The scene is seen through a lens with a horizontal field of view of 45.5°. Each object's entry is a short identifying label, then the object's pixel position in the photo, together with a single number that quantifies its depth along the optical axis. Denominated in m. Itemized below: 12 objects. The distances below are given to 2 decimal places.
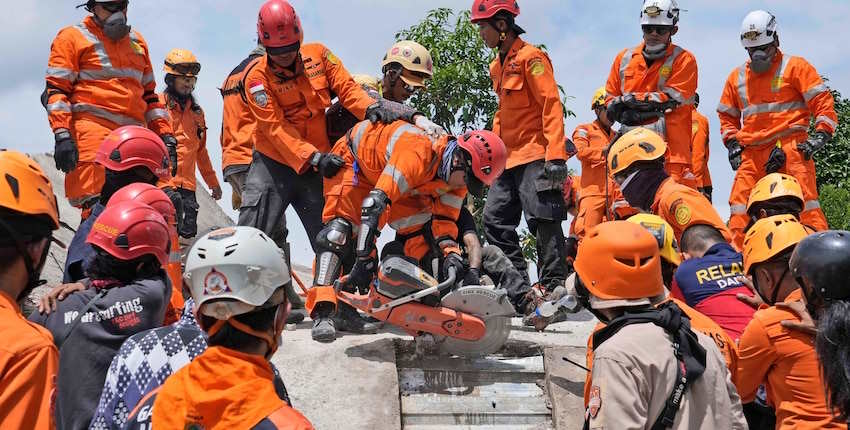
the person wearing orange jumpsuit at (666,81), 8.36
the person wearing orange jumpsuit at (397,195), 6.55
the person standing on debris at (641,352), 3.07
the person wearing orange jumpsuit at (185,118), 10.05
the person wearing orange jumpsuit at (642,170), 5.83
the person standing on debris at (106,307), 3.64
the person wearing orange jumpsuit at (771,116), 8.86
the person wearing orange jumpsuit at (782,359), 3.65
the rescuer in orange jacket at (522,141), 7.80
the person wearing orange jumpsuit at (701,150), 10.20
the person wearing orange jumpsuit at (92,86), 7.50
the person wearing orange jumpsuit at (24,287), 2.28
